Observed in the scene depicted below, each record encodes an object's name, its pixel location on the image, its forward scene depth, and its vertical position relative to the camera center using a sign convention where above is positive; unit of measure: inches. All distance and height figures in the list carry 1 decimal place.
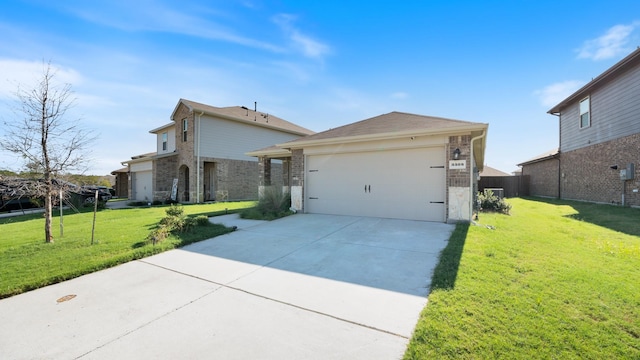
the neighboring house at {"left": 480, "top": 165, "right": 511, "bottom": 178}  979.3 +40.6
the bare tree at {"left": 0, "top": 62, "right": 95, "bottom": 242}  214.5 +45.7
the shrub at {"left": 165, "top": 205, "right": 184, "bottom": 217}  273.3 -32.7
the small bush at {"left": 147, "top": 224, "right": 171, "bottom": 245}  222.8 -48.8
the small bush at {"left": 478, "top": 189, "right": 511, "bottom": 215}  384.6 -33.7
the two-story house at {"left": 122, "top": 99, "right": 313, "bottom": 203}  607.2 +59.9
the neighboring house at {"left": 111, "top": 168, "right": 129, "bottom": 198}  1019.9 -11.2
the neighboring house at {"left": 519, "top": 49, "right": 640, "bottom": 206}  398.9 +81.1
